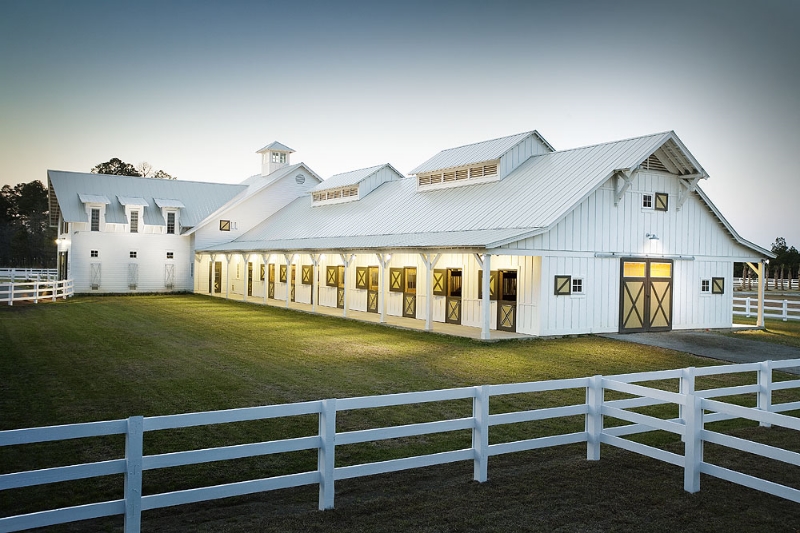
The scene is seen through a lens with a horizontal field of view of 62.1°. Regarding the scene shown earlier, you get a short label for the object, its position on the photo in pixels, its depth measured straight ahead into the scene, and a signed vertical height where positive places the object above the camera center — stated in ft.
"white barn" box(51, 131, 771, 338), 68.18 +2.45
